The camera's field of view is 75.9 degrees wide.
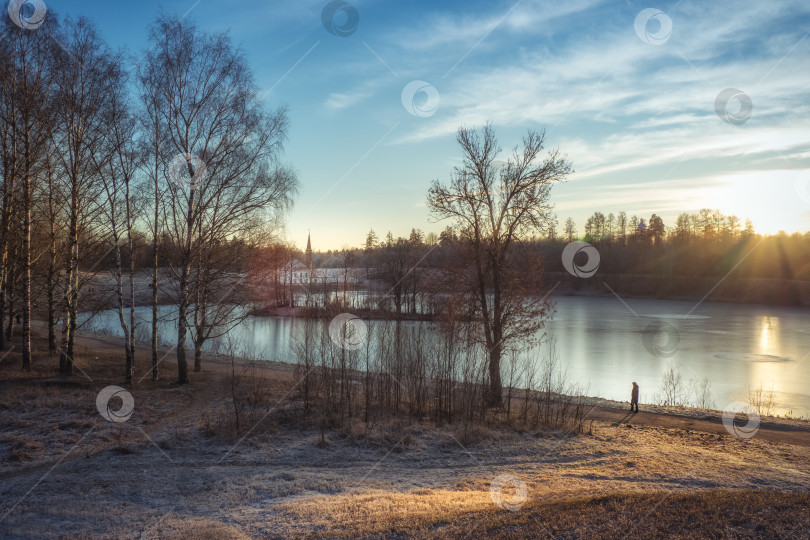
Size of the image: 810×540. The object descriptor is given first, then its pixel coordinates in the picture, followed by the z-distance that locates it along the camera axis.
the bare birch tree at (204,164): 15.11
